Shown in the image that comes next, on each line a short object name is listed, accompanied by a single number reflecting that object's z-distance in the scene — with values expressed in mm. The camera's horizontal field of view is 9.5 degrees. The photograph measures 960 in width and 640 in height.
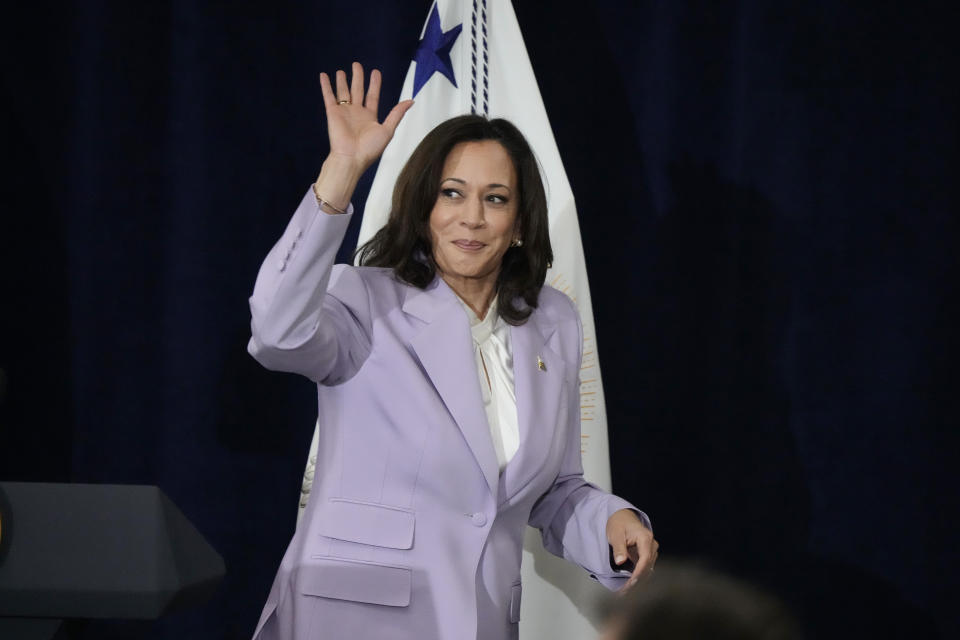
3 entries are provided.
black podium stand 7211
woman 7799
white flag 8627
